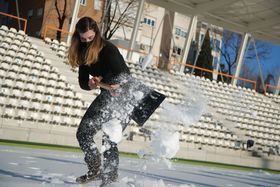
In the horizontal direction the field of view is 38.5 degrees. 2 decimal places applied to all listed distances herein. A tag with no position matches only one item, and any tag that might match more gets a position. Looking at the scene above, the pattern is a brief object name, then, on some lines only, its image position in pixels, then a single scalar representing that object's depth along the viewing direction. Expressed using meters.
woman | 3.50
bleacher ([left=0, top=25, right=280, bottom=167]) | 10.60
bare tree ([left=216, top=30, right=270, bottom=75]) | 39.22
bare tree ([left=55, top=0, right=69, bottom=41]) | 30.88
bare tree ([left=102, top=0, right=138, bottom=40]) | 32.67
